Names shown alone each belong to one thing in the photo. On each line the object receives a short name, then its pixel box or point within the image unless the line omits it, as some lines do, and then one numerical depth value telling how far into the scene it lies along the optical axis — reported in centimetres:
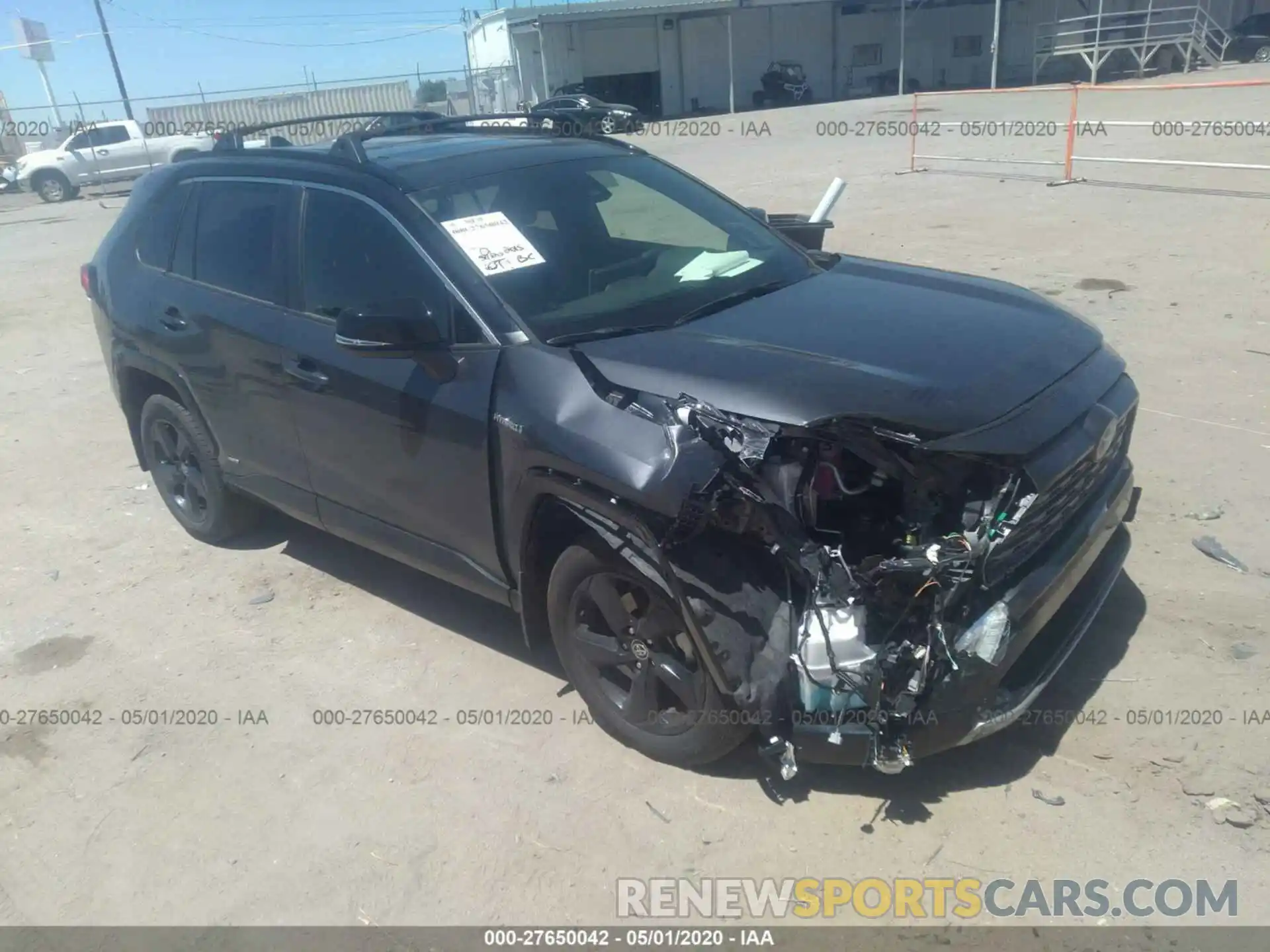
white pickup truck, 2583
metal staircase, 3641
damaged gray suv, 276
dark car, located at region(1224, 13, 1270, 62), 4072
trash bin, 502
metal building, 4050
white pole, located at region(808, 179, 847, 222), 528
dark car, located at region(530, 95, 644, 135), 2912
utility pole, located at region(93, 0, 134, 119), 3956
